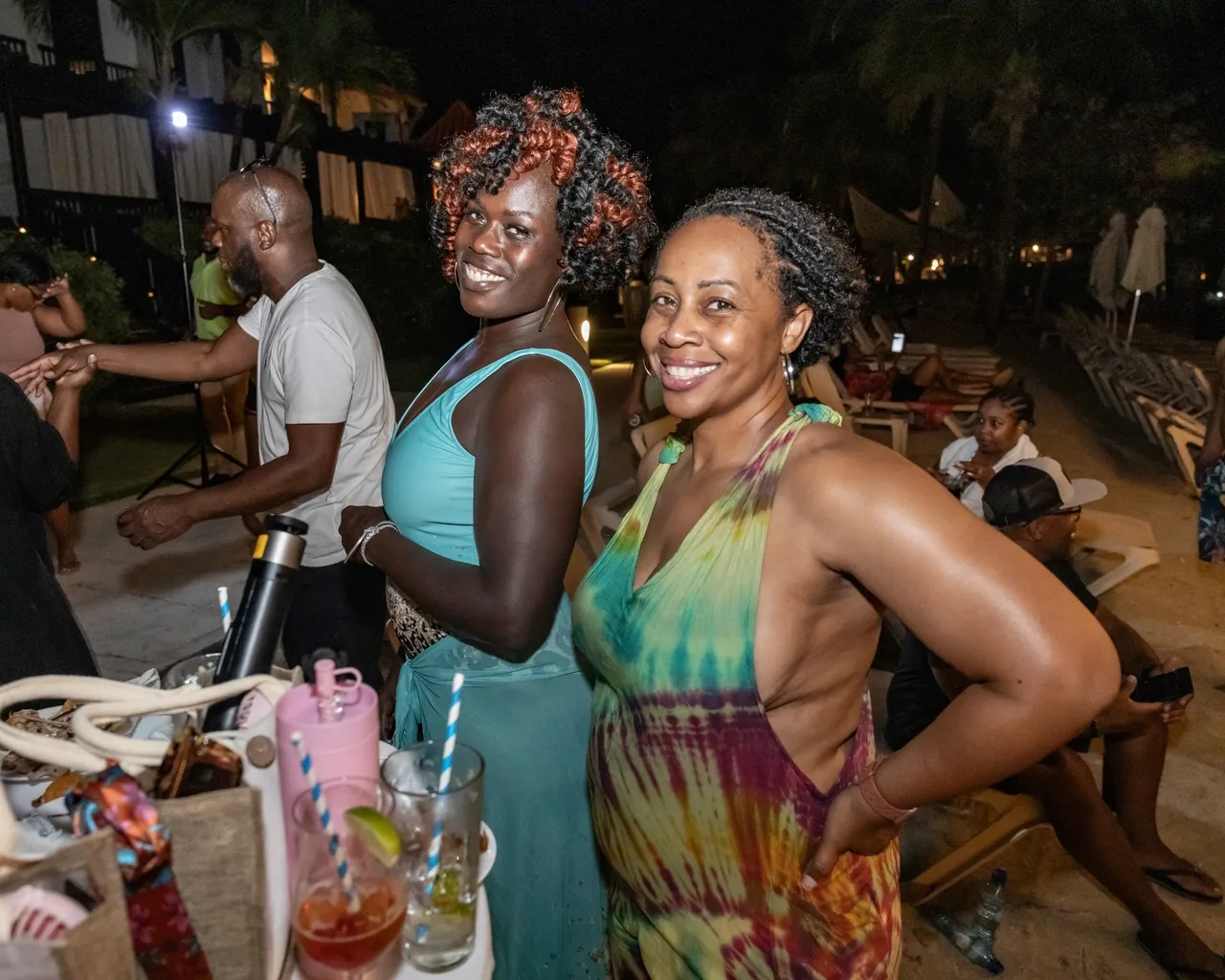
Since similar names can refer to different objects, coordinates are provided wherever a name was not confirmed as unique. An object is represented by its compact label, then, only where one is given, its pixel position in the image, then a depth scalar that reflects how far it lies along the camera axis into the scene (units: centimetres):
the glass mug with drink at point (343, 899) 108
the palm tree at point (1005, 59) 2227
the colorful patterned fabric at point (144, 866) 89
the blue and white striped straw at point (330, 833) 105
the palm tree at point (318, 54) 2050
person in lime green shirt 755
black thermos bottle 128
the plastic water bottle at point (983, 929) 290
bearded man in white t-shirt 273
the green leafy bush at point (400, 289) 1875
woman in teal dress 176
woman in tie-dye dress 133
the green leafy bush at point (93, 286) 968
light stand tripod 743
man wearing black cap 288
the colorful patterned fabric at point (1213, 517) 495
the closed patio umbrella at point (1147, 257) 1603
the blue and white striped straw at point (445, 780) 121
